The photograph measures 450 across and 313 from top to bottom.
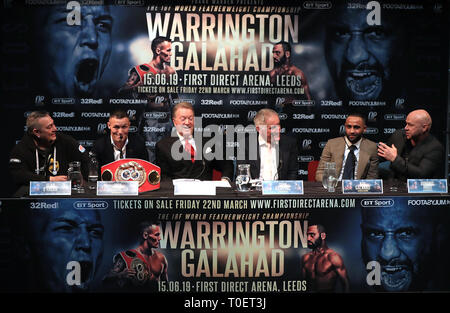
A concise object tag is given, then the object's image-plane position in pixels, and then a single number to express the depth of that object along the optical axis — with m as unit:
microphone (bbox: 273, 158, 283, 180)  3.94
